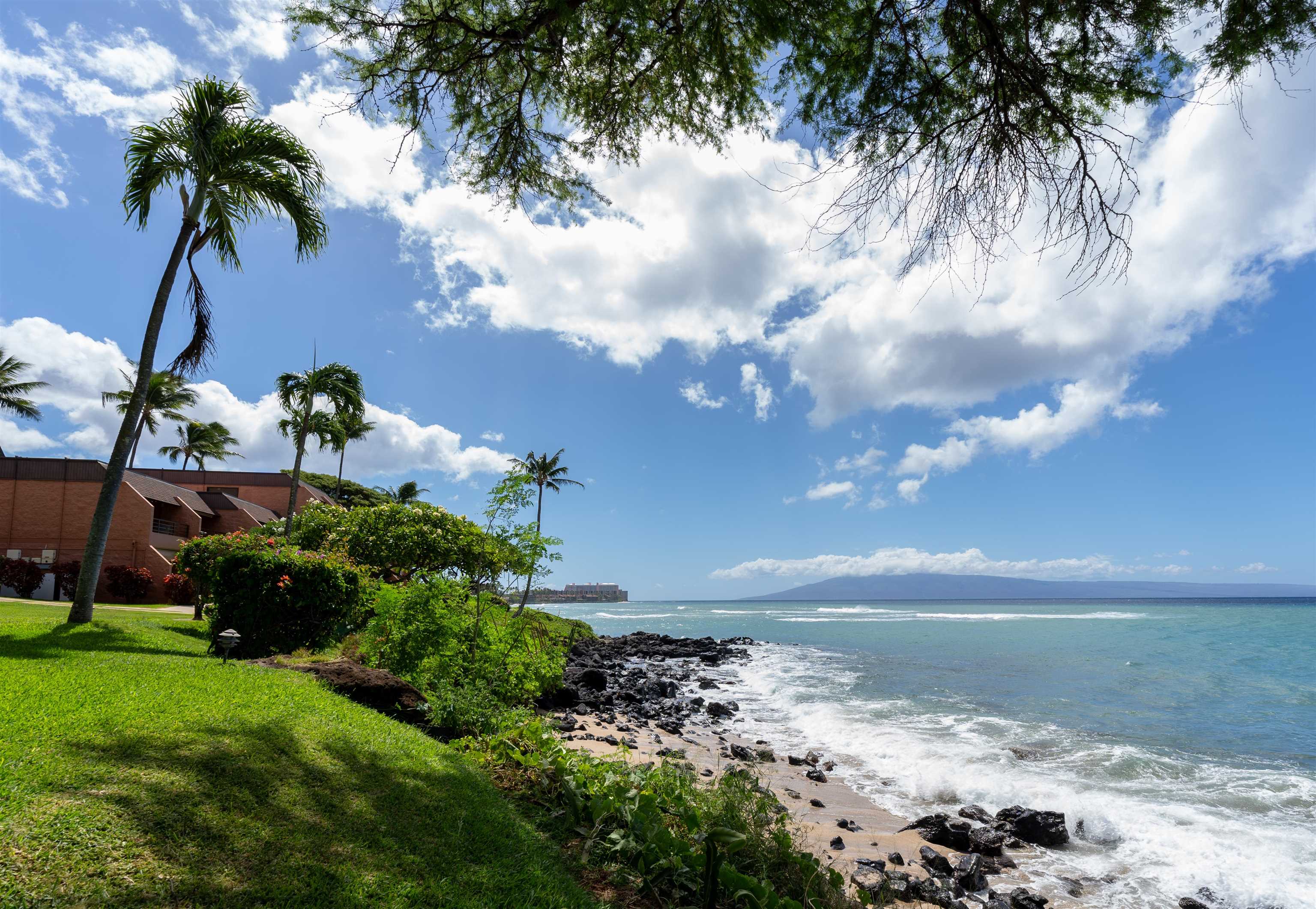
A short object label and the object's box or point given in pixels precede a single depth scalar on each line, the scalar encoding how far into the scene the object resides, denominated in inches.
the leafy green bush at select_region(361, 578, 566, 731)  300.2
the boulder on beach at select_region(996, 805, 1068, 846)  304.7
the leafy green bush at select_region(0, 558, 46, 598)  931.3
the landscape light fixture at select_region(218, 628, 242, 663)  315.9
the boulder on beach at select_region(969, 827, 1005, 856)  288.8
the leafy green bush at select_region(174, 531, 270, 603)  501.7
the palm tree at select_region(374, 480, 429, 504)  2486.5
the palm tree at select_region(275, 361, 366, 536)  1072.8
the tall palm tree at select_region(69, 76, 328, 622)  436.8
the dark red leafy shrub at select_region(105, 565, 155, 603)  992.9
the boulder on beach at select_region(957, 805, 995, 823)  329.1
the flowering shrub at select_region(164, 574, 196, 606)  971.3
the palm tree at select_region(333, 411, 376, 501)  1253.3
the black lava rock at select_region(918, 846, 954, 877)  260.1
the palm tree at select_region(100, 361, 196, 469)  1642.5
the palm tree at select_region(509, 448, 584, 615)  1999.3
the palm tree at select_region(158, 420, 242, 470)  2149.4
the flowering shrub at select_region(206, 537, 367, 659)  417.7
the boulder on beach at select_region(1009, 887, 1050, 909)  235.1
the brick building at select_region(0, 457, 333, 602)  1071.6
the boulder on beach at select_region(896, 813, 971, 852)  296.5
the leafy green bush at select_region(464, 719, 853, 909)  154.9
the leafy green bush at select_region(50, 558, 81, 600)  943.7
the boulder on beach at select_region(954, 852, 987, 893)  251.3
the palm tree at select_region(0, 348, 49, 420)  1523.1
